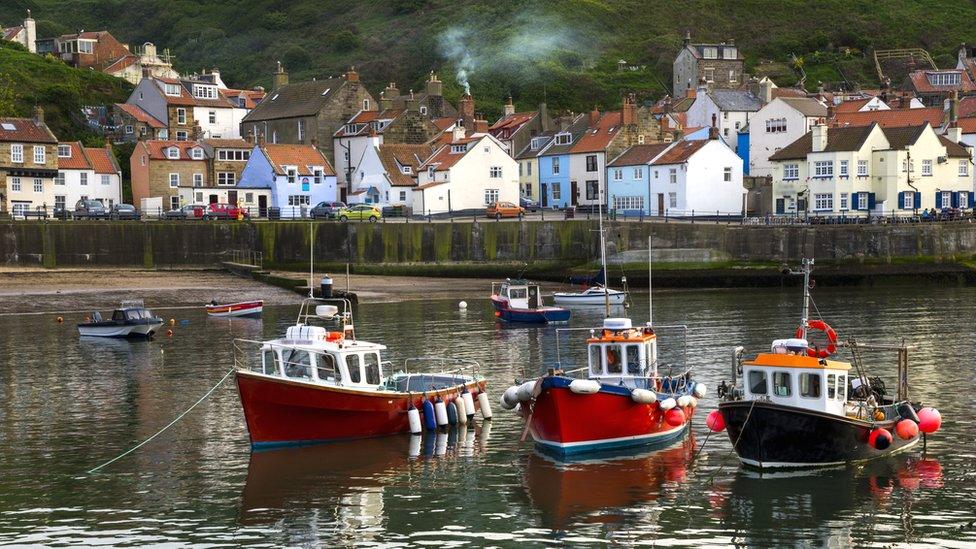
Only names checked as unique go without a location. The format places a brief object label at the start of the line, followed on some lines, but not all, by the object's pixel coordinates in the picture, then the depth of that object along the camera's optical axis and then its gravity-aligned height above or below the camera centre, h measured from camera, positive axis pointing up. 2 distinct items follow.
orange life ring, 30.09 -3.11
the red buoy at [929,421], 30.47 -4.89
